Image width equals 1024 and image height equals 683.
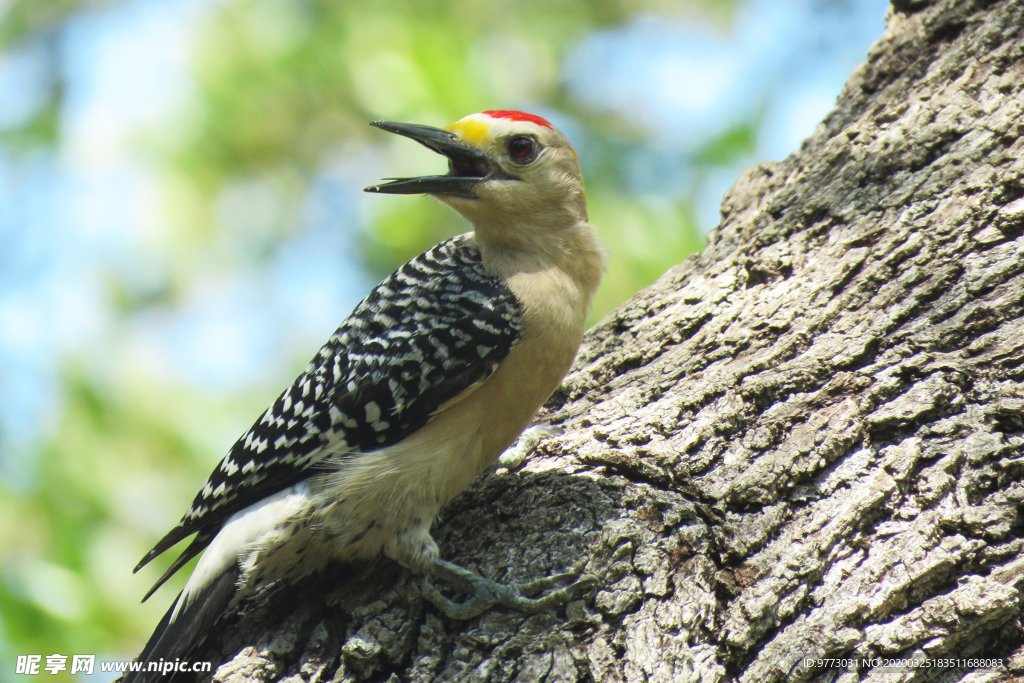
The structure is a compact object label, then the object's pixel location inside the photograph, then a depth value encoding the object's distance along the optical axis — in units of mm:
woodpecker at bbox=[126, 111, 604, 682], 6523
